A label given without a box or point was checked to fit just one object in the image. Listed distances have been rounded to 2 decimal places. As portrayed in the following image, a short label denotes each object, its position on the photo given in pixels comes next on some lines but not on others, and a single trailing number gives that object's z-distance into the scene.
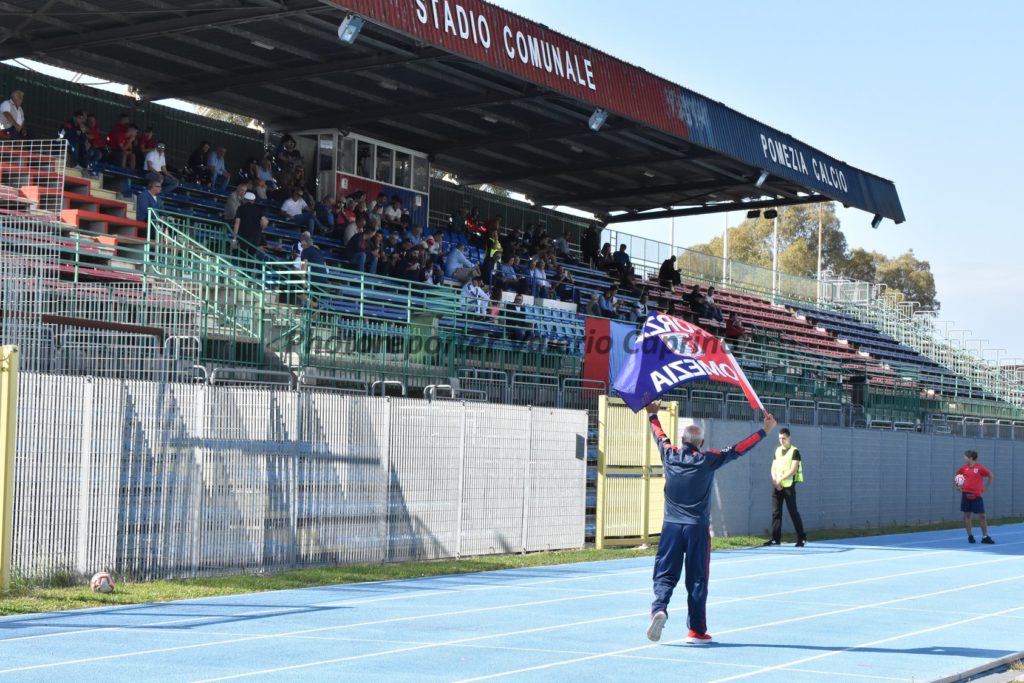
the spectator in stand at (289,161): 29.53
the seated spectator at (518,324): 25.94
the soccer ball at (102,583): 13.62
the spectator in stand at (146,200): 22.92
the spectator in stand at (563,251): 37.31
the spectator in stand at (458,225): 33.28
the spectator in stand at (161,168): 24.33
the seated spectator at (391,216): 30.05
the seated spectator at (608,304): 33.28
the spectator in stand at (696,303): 38.75
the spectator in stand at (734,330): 38.22
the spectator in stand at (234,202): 25.09
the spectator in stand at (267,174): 28.30
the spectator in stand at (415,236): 28.81
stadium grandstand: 18.80
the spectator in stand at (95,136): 24.09
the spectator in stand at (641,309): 34.19
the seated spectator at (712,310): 39.12
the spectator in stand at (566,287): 33.03
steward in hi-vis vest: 24.31
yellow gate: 21.78
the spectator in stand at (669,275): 40.97
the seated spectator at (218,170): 26.58
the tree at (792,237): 92.88
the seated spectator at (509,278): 29.39
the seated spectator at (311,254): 24.44
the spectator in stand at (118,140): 24.30
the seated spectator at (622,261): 38.56
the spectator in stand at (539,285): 31.58
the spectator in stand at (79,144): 23.17
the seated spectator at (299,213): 27.16
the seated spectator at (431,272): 27.30
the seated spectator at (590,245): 39.53
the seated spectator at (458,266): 28.81
